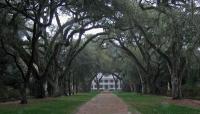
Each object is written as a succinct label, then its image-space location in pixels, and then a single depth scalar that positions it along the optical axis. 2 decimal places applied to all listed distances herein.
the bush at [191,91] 32.76
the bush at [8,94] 26.40
